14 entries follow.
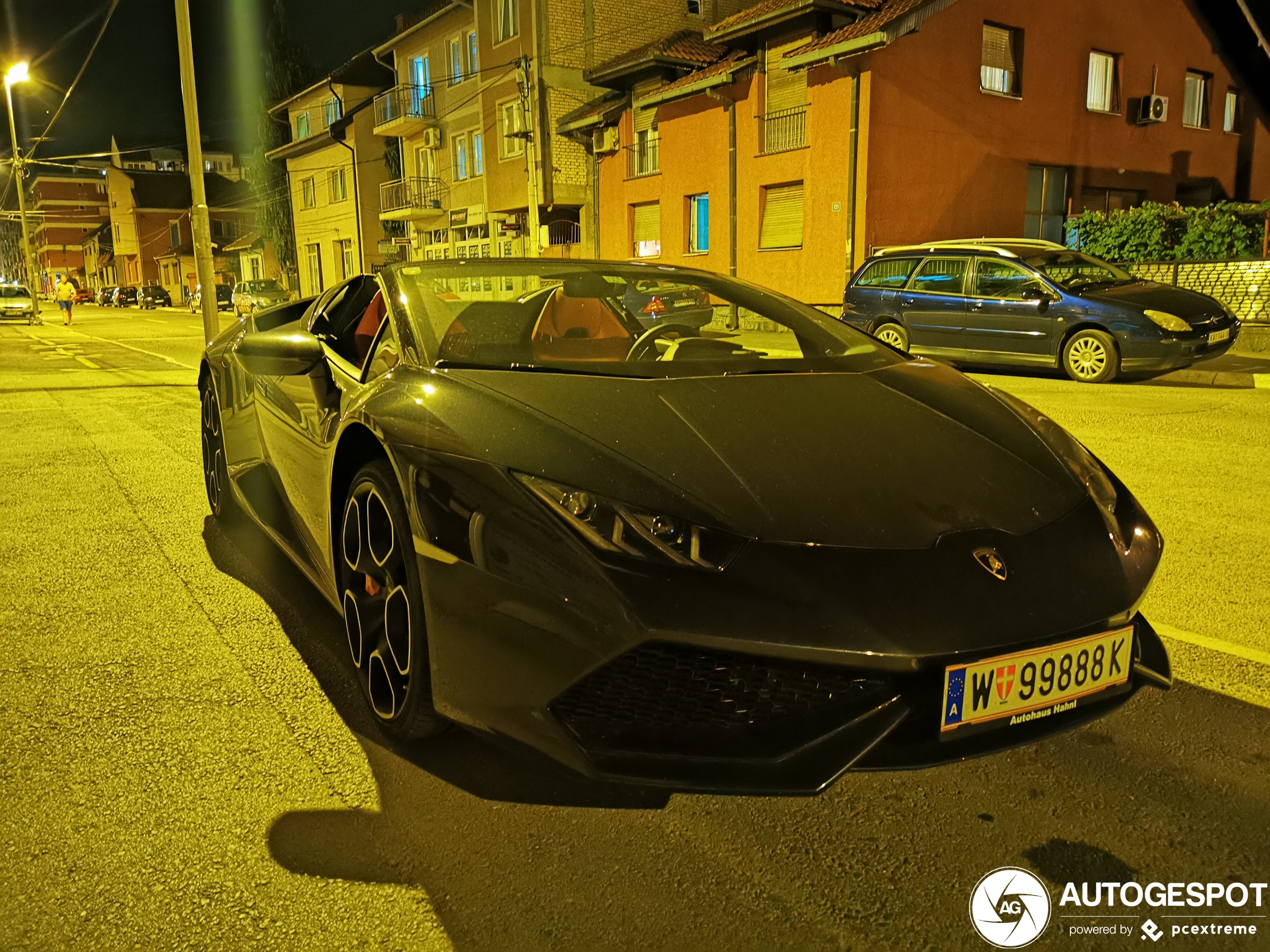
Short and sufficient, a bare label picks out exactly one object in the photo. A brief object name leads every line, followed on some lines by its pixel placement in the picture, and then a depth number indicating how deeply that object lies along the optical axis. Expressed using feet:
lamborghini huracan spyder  6.16
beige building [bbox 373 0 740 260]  87.51
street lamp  84.48
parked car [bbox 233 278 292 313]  130.41
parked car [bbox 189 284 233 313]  147.43
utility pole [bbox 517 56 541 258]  68.64
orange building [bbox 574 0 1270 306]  60.29
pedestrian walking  108.27
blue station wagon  33.71
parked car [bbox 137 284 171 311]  181.47
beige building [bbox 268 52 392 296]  128.16
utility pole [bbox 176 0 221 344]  47.32
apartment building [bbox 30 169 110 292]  332.60
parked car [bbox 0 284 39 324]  116.67
